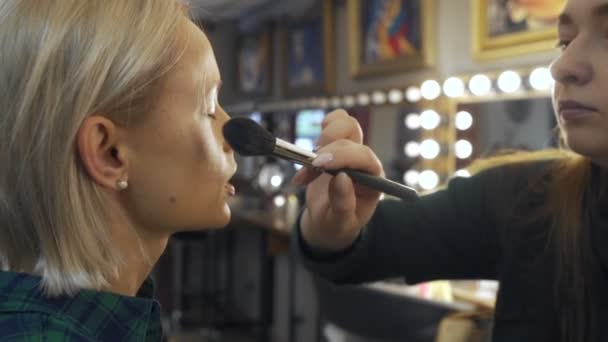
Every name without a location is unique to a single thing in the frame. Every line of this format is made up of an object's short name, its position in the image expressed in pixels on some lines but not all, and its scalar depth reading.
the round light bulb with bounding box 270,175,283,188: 2.57
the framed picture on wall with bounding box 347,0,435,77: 1.79
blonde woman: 0.43
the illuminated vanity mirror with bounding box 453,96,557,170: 1.47
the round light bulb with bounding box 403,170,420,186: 1.87
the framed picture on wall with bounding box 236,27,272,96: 2.86
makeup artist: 0.56
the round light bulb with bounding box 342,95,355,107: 2.16
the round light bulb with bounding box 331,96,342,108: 2.25
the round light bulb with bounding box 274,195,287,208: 2.59
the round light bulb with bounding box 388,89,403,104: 1.94
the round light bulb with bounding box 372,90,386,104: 2.00
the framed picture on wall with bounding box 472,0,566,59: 1.43
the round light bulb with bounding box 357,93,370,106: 2.07
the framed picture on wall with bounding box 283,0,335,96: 2.34
